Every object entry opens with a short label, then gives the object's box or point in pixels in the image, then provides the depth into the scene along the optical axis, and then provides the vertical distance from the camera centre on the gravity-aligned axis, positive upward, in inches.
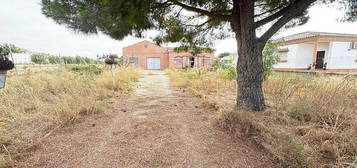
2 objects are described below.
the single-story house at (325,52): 371.2 +49.0
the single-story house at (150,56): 735.7 +65.7
